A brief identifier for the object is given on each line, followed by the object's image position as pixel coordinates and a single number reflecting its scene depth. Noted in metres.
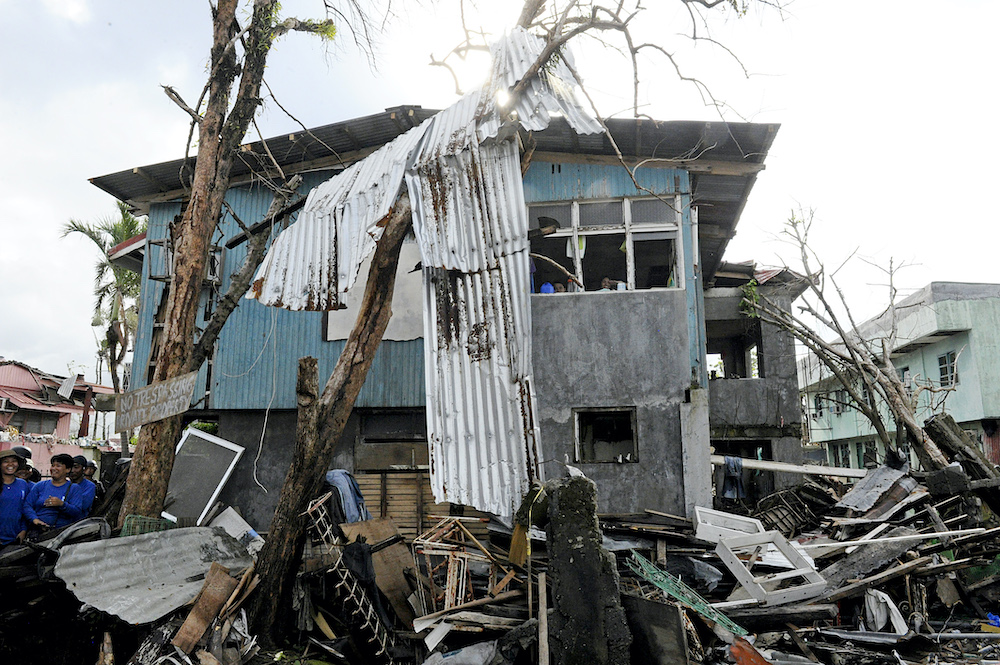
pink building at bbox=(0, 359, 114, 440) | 26.12
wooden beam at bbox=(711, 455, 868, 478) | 12.23
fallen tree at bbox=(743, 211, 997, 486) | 13.45
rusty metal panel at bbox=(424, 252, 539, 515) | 6.42
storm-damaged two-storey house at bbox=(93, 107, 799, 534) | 9.46
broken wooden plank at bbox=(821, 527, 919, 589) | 8.45
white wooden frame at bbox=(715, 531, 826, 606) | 7.25
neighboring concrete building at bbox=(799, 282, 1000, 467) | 25.11
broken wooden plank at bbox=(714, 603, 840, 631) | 7.11
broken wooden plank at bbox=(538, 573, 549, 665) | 4.91
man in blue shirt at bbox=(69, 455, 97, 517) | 7.46
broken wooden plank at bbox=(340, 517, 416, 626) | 6.80
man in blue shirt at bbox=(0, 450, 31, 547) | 6.77
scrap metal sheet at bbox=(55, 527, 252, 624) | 5.90
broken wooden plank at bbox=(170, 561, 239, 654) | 5.77
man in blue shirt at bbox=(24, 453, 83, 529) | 6.95
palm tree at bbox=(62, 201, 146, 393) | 22.53
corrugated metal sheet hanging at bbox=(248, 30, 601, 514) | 6.48
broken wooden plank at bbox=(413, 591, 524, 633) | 5.84
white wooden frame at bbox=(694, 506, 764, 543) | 7.89
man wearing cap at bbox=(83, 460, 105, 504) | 8.60
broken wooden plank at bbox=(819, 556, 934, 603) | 7.93
